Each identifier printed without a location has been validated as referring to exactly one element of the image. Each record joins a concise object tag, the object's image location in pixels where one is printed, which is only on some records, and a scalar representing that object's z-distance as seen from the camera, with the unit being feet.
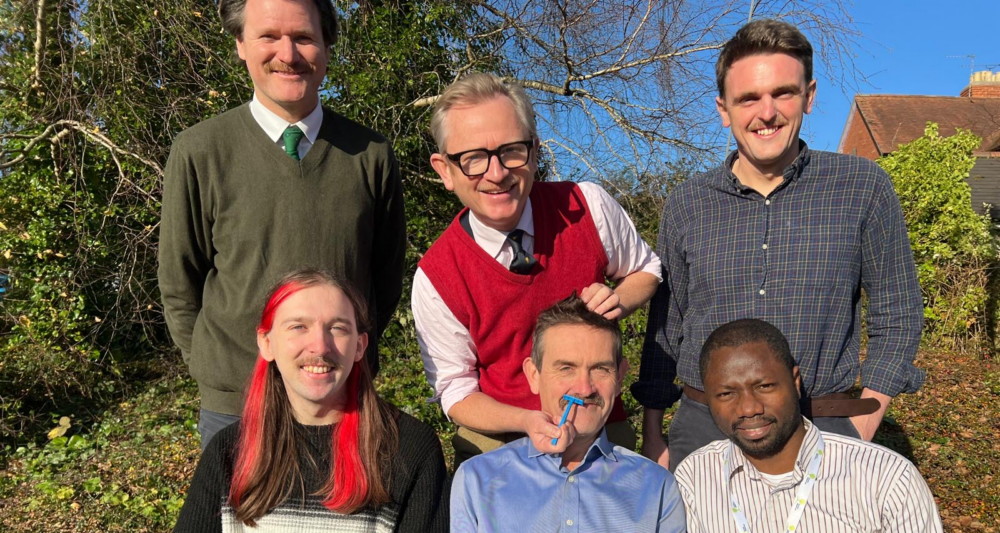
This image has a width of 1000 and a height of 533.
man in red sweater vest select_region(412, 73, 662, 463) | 7.54
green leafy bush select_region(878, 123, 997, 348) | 30.94
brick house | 74.21
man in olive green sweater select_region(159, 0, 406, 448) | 8.09
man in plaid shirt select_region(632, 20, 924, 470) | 7.45
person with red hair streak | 7.41
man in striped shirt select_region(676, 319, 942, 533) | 6.75
